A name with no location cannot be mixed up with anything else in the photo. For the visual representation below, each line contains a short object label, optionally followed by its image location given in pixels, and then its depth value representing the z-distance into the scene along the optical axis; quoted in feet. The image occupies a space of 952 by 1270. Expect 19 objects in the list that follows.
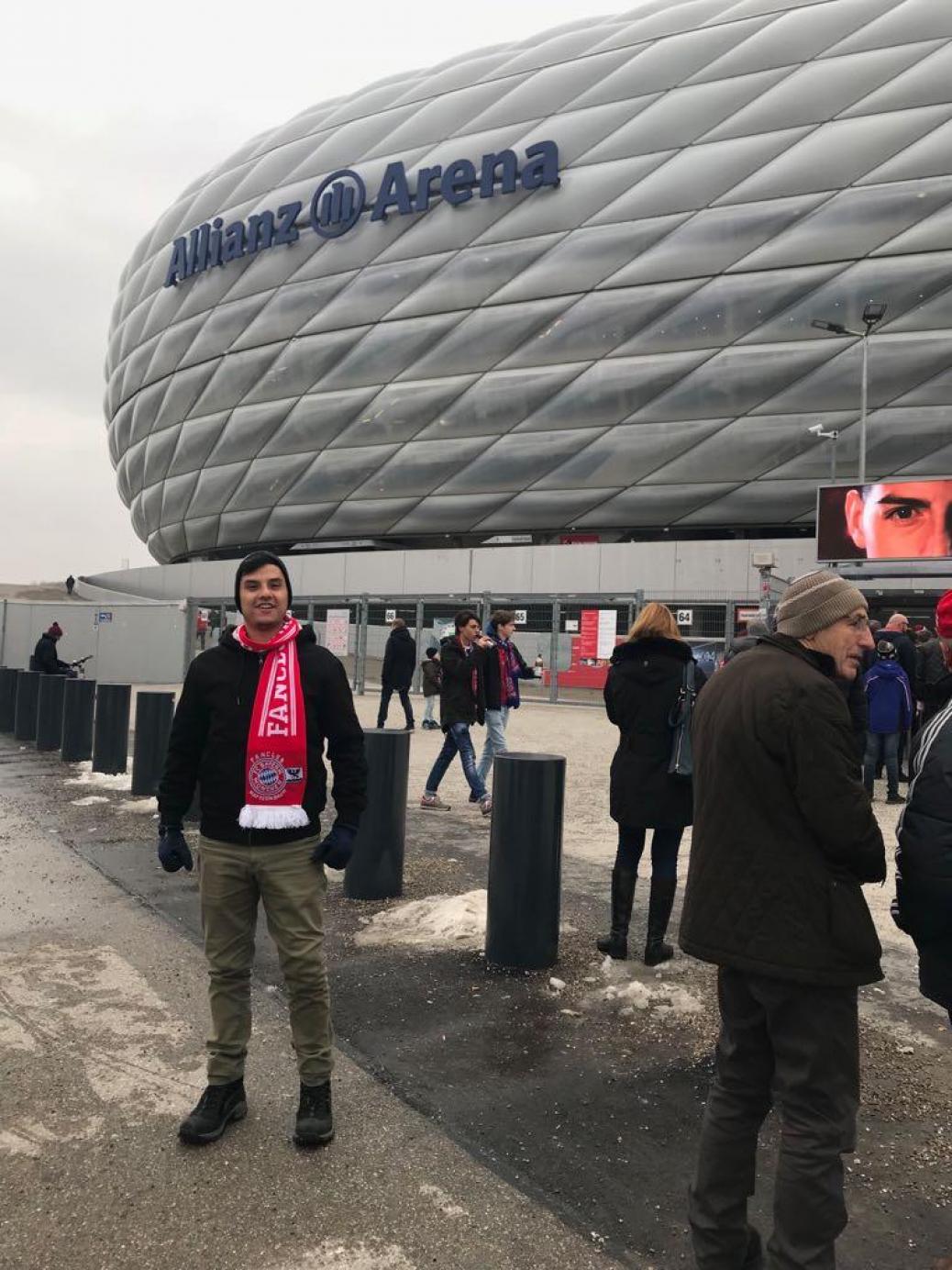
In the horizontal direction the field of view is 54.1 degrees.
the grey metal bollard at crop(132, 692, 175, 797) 27.40
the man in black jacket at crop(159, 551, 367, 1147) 9.78
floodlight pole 72.19
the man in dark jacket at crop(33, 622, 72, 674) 51.21
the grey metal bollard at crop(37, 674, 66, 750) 38.55
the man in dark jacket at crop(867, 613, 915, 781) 32.58
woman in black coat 15.05
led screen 55.72
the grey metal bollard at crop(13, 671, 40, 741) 41.83
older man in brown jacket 7.05
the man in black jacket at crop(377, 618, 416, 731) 46.34
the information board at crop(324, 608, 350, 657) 74.74
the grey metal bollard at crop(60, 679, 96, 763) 35.35
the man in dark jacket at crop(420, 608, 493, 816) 27.66
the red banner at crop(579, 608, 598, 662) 68.44
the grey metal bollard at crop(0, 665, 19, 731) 45.55
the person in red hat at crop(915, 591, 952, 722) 8.54
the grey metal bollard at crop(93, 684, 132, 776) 32.34
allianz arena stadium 83.92
